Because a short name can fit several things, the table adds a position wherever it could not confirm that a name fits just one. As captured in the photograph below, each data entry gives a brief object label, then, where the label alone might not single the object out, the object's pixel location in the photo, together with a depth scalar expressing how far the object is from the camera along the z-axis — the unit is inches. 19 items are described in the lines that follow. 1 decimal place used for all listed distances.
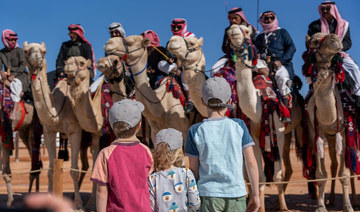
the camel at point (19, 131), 420.8
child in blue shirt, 135.0
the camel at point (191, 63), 330.6
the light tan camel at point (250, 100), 303.7
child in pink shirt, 120.1
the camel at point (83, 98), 363.3
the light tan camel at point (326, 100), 313.3
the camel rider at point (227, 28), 360.8
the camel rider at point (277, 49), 338.6
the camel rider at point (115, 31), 394.9
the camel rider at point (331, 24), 362.0
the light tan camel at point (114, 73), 344.8
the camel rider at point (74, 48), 425.4
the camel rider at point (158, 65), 374.0
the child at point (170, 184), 134.9
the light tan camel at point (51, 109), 364.5
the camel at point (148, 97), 350.0
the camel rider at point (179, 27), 388.8
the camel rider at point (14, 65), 414.2
